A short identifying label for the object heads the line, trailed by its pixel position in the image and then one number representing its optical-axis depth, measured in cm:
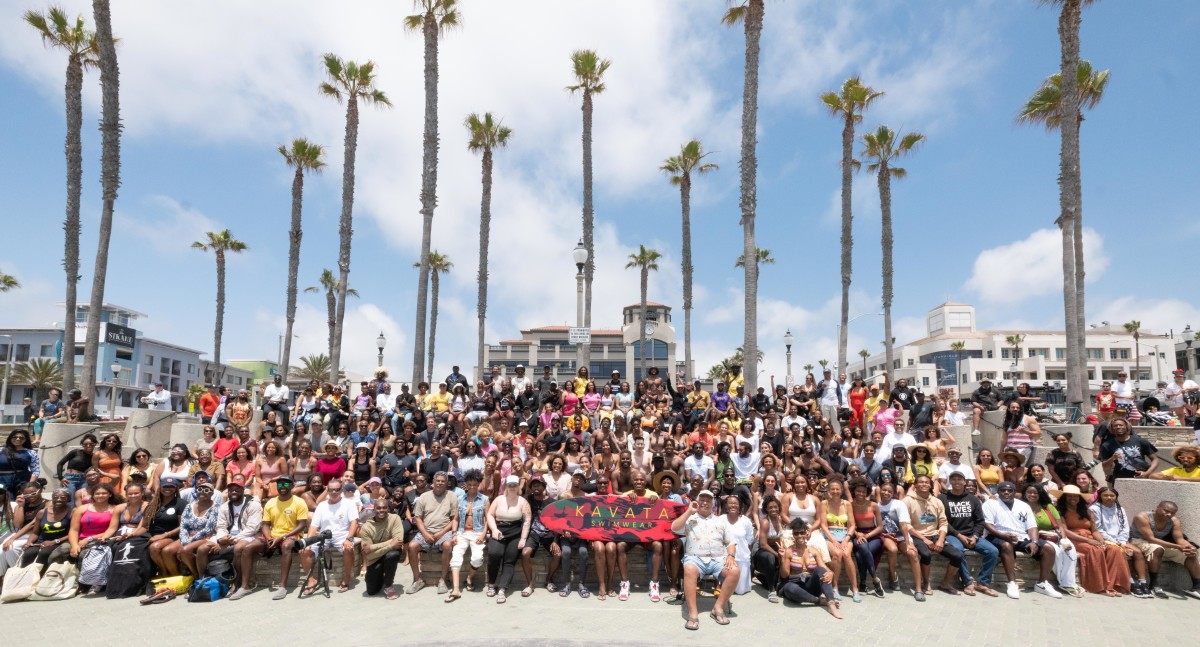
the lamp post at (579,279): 1466
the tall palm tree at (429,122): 2061
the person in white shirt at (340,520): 751
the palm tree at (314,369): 6379
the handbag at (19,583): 686
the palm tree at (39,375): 5006
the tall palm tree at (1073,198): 1522
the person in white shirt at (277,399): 1446
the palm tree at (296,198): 2780
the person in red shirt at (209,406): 1457
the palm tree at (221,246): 3579
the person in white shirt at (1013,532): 740
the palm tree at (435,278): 4138
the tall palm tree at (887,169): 2592
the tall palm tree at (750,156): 1780
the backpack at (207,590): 691
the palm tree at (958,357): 6870
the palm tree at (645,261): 4294
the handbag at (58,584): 694
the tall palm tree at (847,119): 2481
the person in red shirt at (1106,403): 1328
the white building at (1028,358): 6575
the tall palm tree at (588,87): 2425
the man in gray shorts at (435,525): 757
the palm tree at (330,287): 4462
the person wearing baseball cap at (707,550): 659
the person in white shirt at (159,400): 1548
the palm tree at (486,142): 2859
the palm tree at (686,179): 3050
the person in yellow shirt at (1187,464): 814
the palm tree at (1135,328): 6562
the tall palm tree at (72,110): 1878
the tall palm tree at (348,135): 2439
